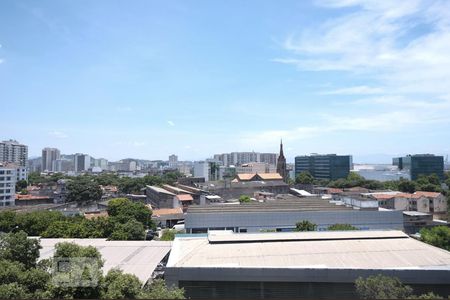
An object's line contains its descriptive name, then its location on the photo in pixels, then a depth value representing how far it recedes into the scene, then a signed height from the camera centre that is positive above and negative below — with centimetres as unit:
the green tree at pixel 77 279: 827 -287
